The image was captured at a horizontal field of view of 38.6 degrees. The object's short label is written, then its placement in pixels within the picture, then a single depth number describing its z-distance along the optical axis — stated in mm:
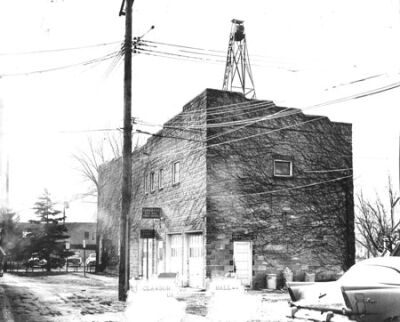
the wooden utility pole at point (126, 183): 17688
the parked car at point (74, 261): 59938
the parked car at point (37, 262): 48062
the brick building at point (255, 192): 22812
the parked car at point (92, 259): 51588
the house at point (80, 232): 97125
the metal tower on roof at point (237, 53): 25109
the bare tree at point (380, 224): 29562
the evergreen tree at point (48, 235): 46344
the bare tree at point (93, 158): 51438
